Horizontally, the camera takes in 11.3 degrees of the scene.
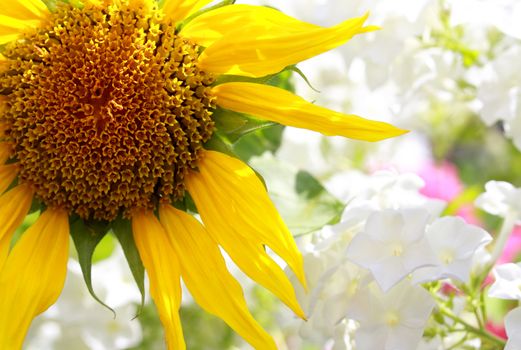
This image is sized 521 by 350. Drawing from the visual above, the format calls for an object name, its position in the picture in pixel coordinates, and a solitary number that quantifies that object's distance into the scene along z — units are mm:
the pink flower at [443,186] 1228
